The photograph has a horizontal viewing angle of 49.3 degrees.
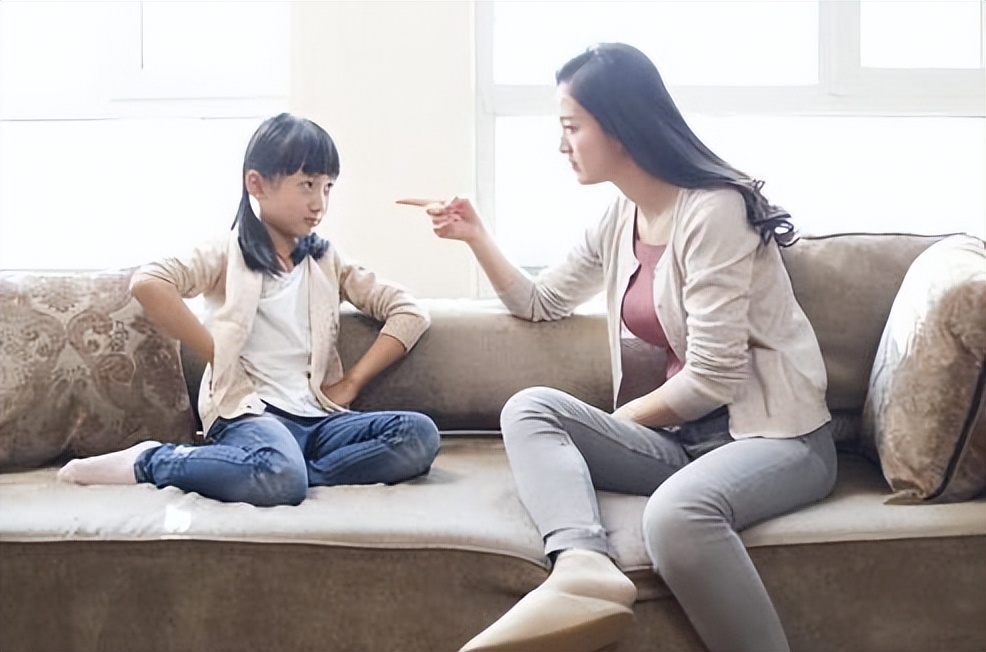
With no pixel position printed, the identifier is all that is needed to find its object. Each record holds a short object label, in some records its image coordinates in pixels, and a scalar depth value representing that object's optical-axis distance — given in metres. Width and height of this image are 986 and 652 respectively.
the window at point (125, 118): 2.72
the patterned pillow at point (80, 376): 1.96
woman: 1.43
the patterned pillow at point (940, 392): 1.59
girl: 1.80
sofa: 1.47
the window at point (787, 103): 2.67
